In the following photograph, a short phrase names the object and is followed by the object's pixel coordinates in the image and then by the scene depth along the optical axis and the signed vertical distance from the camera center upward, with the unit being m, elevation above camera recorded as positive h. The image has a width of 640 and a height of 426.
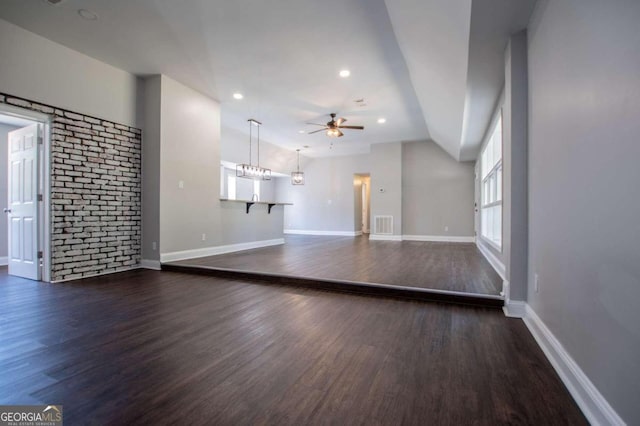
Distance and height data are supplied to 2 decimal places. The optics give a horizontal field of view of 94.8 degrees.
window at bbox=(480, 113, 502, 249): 4.62 +0.44
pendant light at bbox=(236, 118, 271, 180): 6.74 +1.05
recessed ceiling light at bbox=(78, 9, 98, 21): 3.14 +2.14
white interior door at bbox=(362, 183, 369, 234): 11.49 +0.06
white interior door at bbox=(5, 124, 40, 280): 3.84 +0.12
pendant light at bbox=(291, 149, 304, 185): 9.05 +1.09
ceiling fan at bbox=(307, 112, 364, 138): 6.09 +1.79
